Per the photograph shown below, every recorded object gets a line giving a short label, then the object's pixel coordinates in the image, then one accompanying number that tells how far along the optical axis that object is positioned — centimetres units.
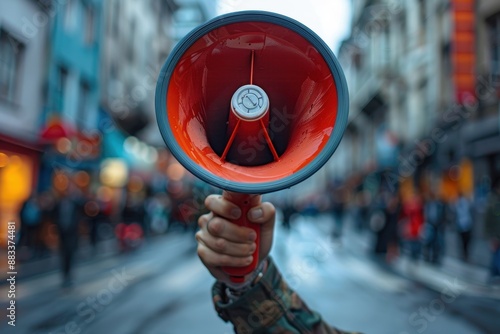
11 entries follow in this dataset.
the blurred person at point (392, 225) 1193
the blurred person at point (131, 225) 1407
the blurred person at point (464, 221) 1094
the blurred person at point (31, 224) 1153
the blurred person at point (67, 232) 837
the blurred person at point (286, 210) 949
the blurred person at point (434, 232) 1112
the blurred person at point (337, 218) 1700
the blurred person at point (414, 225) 1089
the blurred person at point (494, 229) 787
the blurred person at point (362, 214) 2238
